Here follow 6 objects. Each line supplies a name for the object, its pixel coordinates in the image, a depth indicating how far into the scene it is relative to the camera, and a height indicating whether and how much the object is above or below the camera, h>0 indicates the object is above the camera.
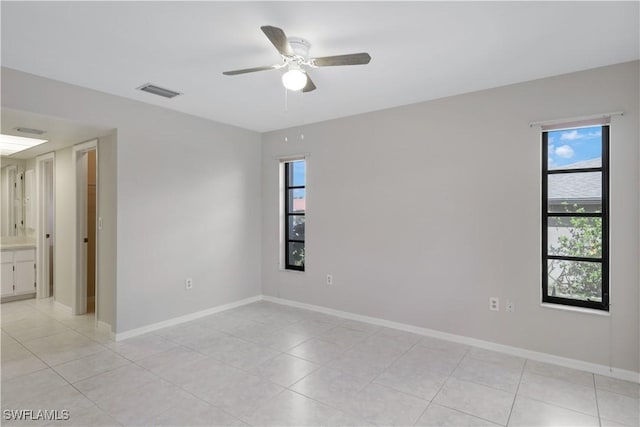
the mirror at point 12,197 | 5.97 +0.30
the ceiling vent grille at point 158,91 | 3.35 +1.25
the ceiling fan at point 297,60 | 2.07 +1.02
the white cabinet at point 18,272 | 5.03 -0.91
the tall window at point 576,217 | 2.95 -0.08
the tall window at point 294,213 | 5.02 -0.03
